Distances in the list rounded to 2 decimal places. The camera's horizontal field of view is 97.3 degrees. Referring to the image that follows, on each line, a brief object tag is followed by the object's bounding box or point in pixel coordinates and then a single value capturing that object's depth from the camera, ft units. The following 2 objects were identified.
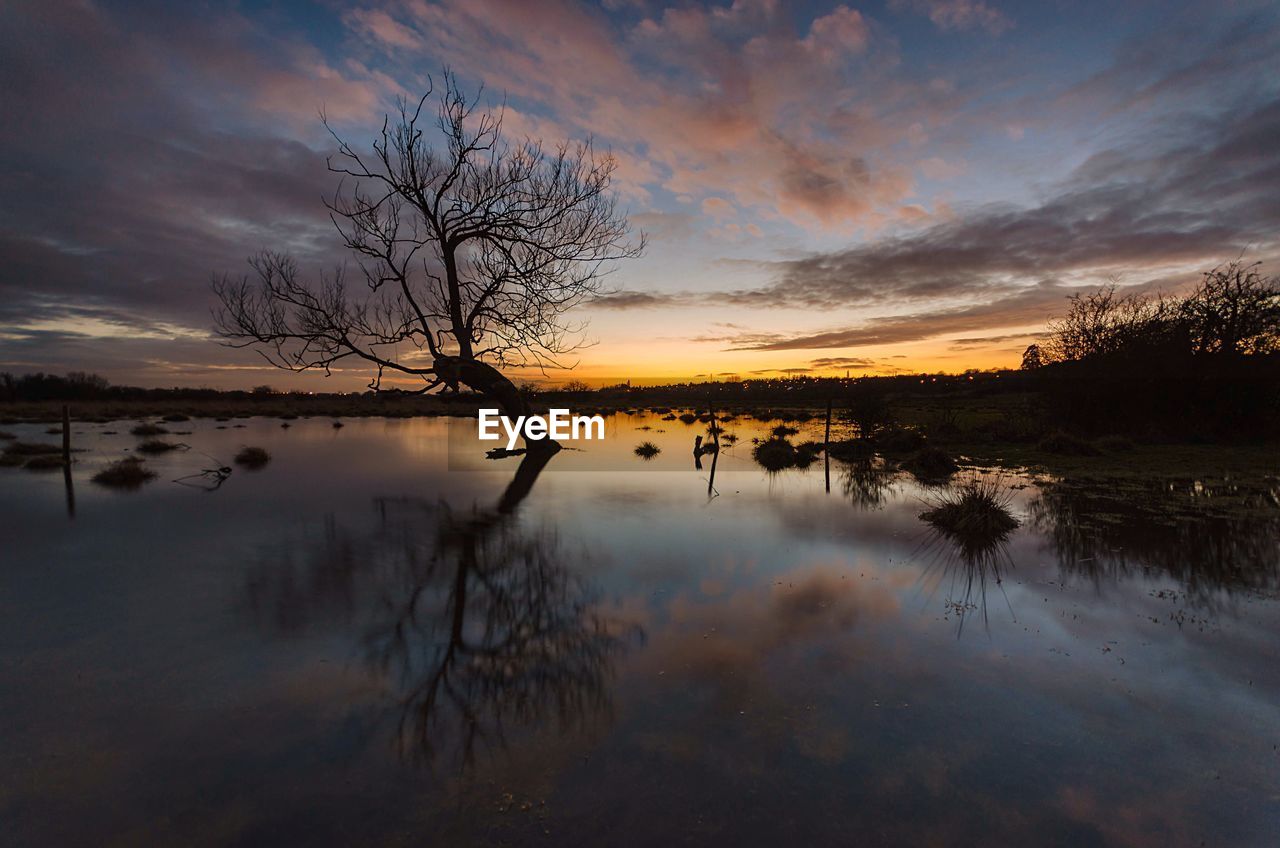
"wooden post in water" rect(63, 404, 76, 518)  43.11
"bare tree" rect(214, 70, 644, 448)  56.90
